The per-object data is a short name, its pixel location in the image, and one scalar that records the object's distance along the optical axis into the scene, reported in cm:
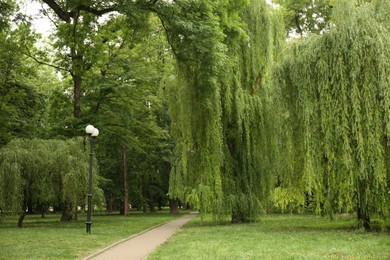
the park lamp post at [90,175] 1524
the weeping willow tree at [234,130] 1619
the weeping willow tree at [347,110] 1140
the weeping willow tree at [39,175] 1712
